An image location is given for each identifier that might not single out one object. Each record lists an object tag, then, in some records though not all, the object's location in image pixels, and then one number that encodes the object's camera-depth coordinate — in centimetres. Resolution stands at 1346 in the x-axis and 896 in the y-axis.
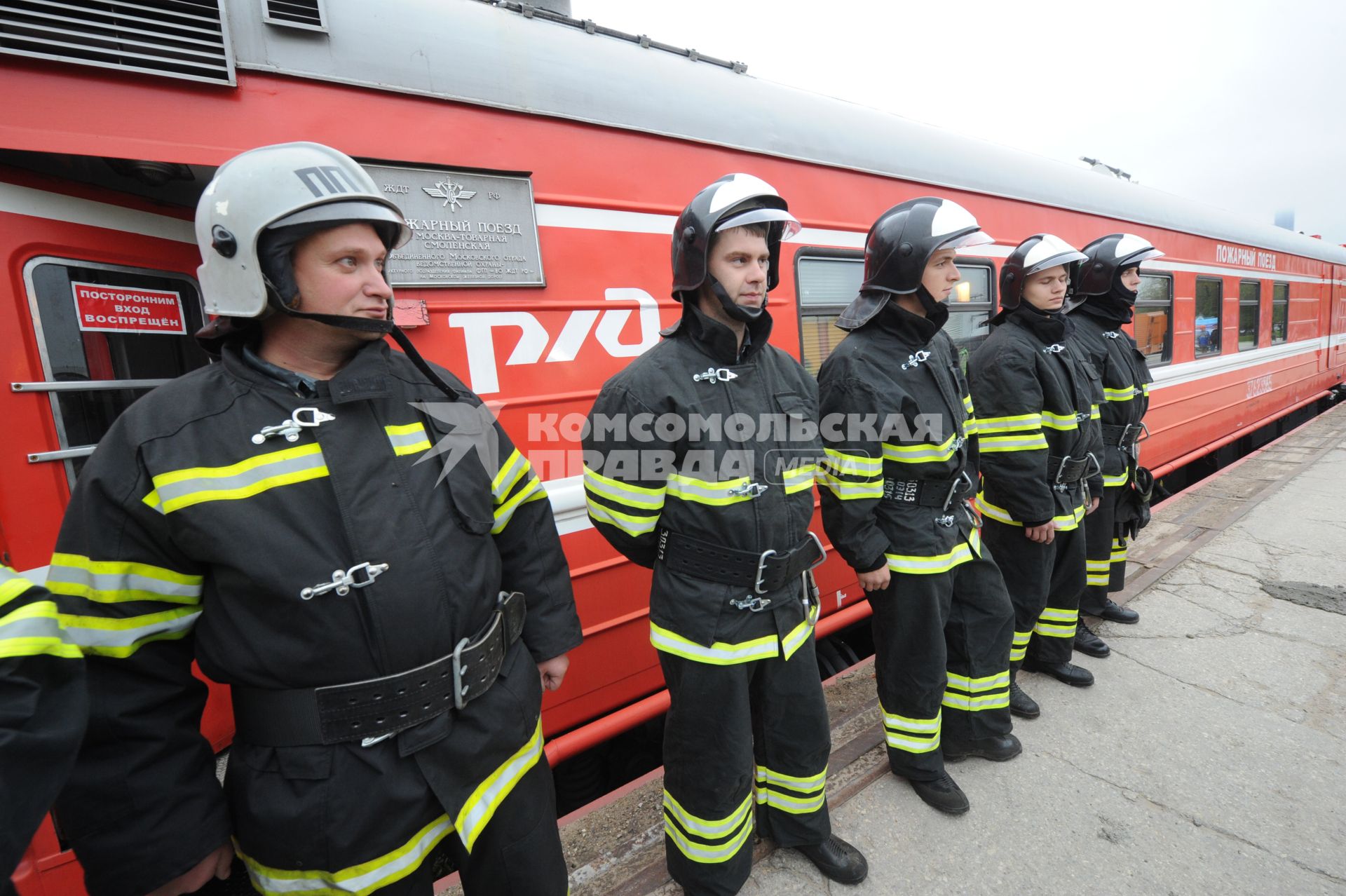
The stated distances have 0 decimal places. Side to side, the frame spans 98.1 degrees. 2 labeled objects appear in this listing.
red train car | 151
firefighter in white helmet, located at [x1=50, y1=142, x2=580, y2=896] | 105
